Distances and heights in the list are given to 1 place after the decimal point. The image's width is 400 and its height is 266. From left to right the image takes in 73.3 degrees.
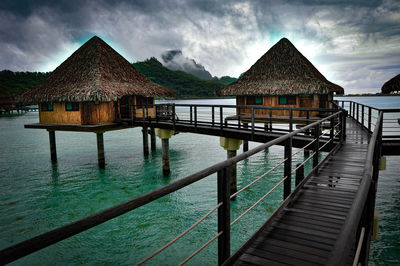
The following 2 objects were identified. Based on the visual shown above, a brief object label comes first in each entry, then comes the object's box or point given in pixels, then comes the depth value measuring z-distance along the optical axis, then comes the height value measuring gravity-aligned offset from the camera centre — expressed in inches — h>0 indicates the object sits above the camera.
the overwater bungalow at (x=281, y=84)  685.3 +49.7
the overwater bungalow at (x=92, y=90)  616.7 +39.7
